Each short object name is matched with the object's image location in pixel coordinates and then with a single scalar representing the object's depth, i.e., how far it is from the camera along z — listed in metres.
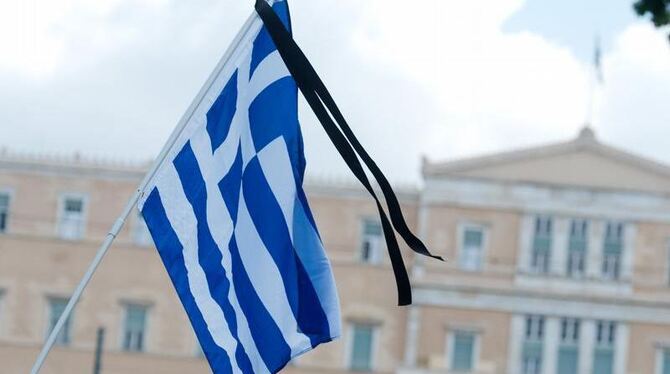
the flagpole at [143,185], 11.37
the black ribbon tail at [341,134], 11.31
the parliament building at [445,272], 59.71
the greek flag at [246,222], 11.82
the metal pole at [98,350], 51.49
